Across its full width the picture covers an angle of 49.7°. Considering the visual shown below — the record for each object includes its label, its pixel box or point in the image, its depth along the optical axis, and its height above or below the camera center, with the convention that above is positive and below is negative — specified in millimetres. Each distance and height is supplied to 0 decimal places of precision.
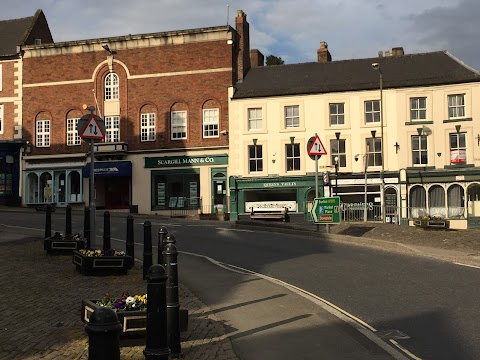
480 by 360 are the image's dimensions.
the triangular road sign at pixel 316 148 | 19258 +1880
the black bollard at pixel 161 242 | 8867 -708
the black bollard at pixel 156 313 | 4367 -958
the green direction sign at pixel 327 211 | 19391 -469
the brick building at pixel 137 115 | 36656 +6360
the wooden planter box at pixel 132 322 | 5945 -1392
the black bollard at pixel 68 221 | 13750 -511
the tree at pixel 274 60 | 56906 +15333
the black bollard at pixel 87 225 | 12799 -588
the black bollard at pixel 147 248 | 9969 -914
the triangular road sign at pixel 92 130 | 11055 +1556
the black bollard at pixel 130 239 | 11203 -824
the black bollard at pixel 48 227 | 13602 -658
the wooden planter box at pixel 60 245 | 12359 -1036
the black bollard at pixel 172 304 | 5465 -1093
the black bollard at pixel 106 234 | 12176 -771
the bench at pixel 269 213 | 32188 -900
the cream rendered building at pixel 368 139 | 32062 +3854
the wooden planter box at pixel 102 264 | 10133 -1241
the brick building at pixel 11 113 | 39688 +7021
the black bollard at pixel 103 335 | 2928 -763
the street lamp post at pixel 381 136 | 32750 +3966
